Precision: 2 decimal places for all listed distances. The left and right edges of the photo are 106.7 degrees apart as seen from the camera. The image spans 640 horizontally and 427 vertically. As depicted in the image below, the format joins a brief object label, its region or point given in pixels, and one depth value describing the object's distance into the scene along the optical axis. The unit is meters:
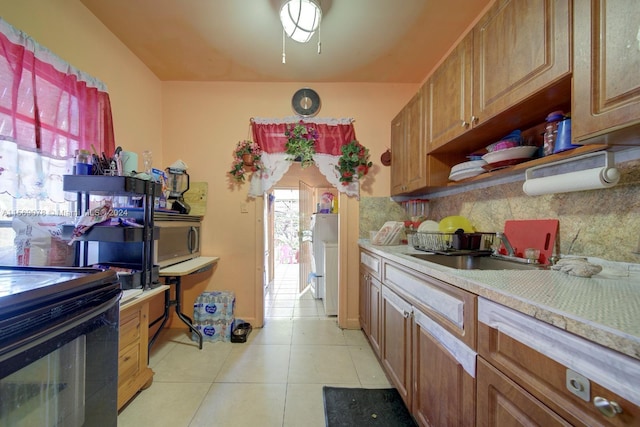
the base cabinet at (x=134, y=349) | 1.36
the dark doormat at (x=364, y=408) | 1.31
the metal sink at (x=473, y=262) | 1.24
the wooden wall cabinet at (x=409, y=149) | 1.80
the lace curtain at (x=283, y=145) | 2.37
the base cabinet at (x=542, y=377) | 0.46
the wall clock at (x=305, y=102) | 2.41
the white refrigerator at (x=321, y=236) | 3.09
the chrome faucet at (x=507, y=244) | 1.30
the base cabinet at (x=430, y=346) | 0.85
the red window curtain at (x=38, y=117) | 1.13
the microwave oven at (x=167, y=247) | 1.47
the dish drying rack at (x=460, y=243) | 1.48
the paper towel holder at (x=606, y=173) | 0.86
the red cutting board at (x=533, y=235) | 1.15
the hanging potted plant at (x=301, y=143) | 2.31
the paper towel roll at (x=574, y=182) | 0.86
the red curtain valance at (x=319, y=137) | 2.37
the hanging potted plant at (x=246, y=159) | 2.33
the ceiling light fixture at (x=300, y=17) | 1.44
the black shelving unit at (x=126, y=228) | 1.28
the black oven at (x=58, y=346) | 0.53
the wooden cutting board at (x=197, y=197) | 2.40
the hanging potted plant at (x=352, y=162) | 2.30
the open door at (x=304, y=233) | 3.27
